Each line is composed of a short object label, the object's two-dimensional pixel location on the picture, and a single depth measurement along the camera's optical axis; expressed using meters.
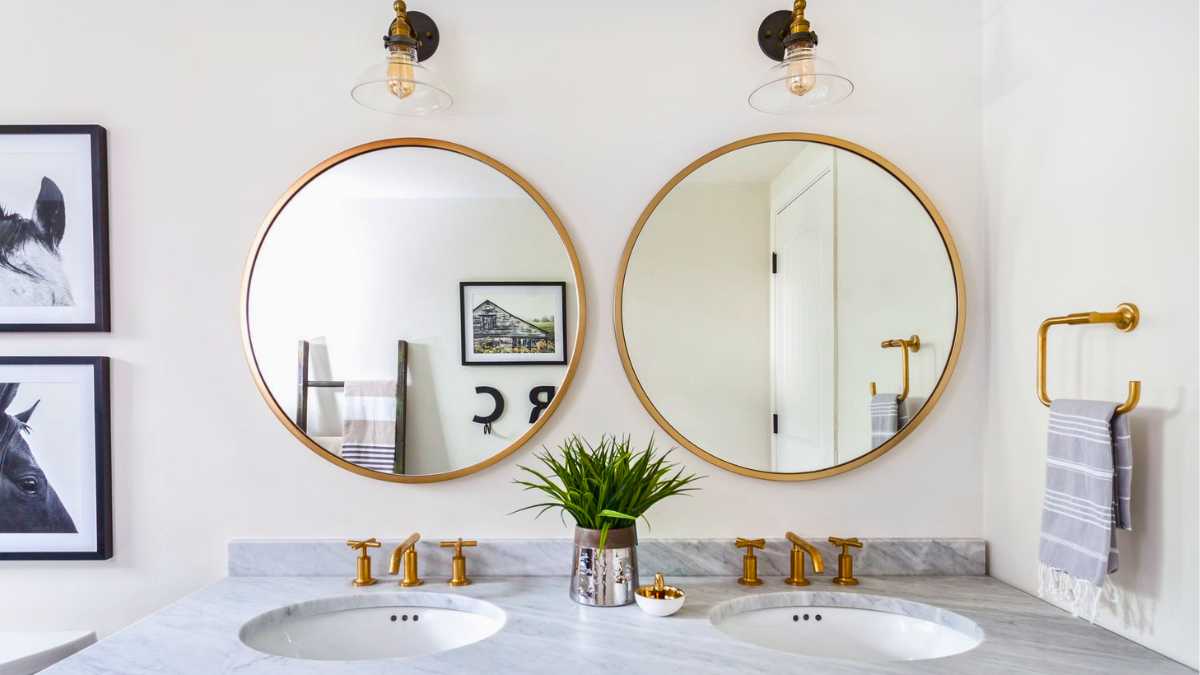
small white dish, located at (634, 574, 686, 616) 1.41
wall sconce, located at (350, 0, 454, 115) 1.56
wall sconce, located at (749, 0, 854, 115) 1.54
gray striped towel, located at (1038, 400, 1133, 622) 1.20
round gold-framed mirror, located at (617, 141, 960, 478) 1.69
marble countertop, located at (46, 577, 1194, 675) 1.20
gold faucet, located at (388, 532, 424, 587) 1.60
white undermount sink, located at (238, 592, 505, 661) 1.50
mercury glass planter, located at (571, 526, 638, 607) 1.46
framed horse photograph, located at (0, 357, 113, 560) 1.70
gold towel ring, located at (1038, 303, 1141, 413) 1.21
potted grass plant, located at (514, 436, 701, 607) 1.46
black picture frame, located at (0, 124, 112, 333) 1.69
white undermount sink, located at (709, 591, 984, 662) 1.48
